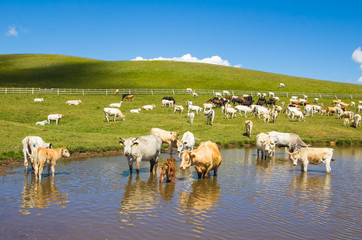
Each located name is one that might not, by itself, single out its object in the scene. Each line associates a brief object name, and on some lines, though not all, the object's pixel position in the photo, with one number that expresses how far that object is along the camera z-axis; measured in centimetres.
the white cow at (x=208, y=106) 4695
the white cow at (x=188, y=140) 2036
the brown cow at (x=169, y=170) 1305
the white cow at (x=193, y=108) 4269
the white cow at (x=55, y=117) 3462
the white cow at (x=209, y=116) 3572
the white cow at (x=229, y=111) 4149
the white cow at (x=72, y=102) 4791
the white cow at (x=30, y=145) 1517
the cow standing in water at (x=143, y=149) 1420
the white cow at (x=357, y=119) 4019
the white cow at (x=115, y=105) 4669
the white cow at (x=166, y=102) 5089
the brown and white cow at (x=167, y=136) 2153
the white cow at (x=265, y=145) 2065
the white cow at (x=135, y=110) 4375
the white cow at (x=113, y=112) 3659
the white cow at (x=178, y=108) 4409
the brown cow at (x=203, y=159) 1294
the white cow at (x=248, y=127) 3078
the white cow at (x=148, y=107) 4731
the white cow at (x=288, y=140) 2225
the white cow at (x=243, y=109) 4409
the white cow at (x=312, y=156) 1612
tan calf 1330
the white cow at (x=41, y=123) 3328
